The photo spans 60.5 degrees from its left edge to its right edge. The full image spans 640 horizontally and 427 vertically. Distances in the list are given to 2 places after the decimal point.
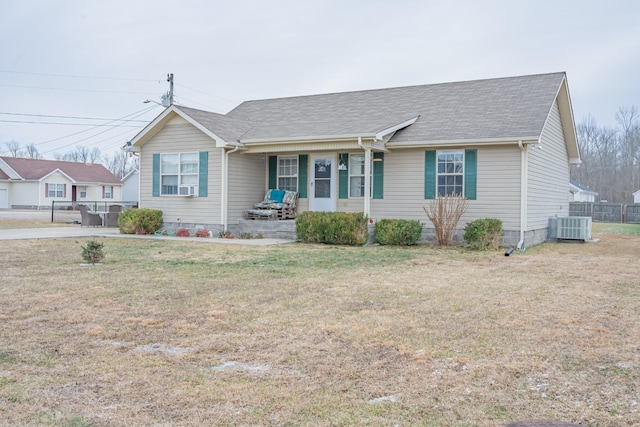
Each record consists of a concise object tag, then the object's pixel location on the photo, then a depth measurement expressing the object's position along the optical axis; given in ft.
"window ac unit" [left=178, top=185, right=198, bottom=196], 54.07
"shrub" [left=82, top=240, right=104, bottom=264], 32.01
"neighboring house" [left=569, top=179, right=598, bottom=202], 135.00
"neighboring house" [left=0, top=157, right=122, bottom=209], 143.64
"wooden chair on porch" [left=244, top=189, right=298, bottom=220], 53.57
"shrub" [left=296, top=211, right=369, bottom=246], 46.57
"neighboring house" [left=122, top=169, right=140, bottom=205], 162.20
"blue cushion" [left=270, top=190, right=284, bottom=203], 54.54
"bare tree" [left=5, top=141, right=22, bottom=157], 241.76
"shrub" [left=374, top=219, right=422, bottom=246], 46.60
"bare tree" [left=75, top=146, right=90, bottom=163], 264.97
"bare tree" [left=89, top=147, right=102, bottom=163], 267.39
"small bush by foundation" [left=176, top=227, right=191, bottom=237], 53.52
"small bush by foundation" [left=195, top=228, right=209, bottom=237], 52.80
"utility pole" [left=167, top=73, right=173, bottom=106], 100.27
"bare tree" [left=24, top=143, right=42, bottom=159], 244.42
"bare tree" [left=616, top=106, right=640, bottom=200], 167.94
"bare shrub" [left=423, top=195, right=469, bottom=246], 45.60
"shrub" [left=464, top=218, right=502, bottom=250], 43.39
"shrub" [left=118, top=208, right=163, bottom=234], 54.34
